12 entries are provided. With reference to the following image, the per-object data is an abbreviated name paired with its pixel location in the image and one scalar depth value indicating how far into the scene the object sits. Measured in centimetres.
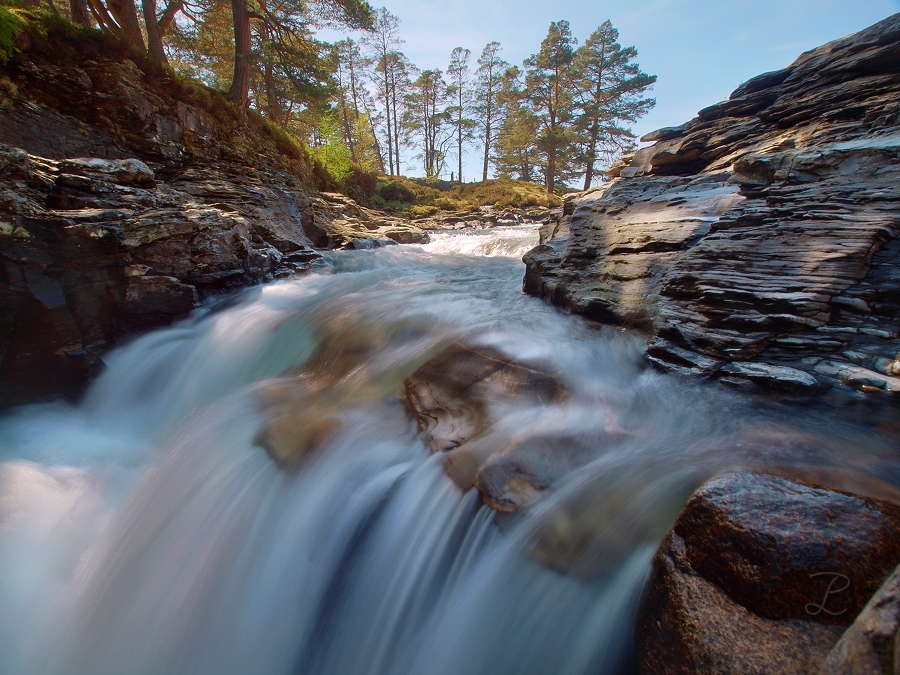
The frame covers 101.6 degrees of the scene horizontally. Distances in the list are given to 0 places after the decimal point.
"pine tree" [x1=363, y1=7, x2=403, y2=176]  2845
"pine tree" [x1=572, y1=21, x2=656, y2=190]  2408
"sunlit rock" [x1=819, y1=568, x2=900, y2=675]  85
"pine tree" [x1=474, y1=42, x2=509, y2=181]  3078
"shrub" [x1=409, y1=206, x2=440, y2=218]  2097
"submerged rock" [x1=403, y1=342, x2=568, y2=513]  236
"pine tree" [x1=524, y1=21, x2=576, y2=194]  2448
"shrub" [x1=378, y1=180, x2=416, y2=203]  2200
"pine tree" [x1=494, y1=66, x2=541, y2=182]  2647
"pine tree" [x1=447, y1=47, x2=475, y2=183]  3222
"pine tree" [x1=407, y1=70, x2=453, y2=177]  3309
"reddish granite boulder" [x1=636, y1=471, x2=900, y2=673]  123
